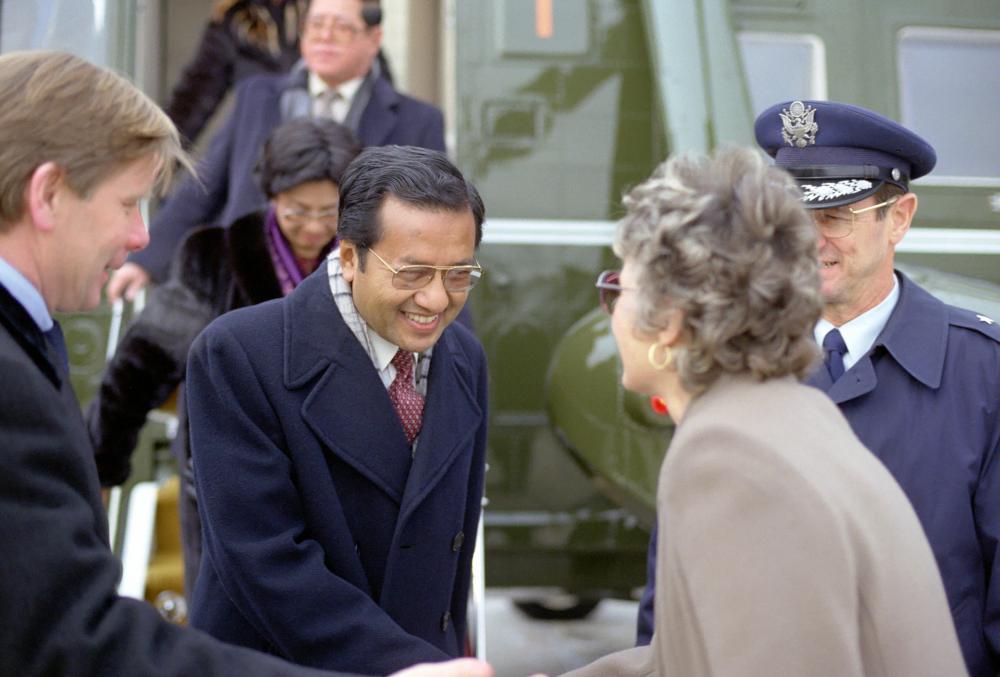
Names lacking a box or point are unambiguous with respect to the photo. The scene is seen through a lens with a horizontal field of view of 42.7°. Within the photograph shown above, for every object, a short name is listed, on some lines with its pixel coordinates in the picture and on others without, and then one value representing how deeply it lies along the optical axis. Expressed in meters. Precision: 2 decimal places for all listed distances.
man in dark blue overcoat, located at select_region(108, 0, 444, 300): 4.50
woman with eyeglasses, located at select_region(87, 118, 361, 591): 3.61
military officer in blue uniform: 2.40
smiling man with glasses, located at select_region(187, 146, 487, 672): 2.36
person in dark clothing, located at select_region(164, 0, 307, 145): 5.71
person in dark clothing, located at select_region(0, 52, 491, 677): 1.65
